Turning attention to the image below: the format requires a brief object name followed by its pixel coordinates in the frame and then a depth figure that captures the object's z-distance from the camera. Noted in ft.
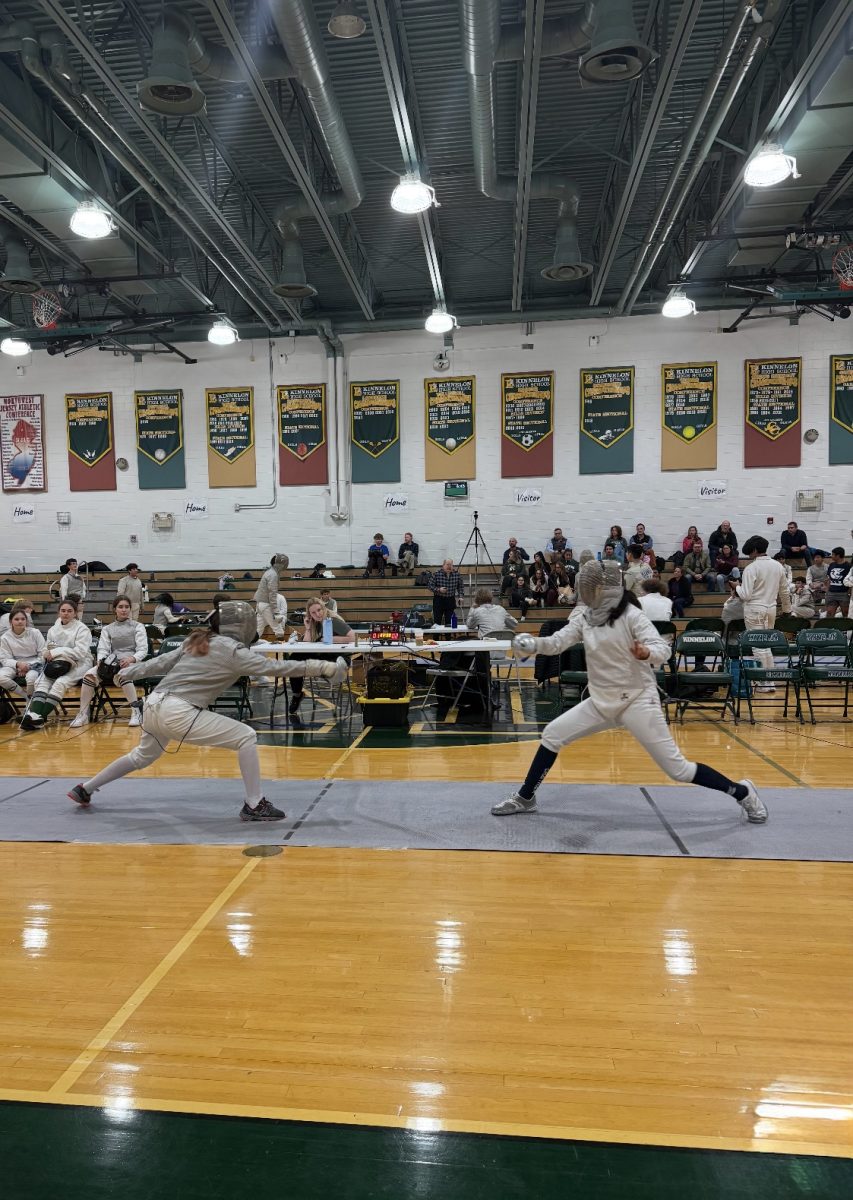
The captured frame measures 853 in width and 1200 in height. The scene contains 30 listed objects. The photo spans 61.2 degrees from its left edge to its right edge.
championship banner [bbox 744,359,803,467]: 51.44
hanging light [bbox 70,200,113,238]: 29.09
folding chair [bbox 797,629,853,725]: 24.56
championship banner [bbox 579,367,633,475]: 53.21
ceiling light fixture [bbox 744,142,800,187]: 24.84
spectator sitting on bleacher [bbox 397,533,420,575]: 53.83
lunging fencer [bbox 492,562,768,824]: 14.20
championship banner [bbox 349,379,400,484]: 55.67
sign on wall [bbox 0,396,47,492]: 58.44
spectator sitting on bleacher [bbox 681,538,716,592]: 49.42
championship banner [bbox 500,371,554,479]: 54.13
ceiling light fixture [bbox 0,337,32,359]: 44.78
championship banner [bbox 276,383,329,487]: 56.18
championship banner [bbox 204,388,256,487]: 56.80
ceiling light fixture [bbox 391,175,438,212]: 26.50
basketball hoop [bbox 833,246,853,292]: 36.14
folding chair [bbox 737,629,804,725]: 24.58
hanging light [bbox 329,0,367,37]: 22.84
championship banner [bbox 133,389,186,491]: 57.41
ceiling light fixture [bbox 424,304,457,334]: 41.83
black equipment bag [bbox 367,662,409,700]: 25.35
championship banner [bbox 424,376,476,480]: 54.95
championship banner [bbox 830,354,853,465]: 50.78
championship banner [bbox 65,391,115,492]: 57.98
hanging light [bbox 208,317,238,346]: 43.80
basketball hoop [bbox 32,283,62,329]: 41.55
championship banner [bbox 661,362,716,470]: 52.42
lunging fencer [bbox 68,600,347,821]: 14.87
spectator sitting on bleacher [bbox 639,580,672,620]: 26.03
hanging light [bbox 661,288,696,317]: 40.24
